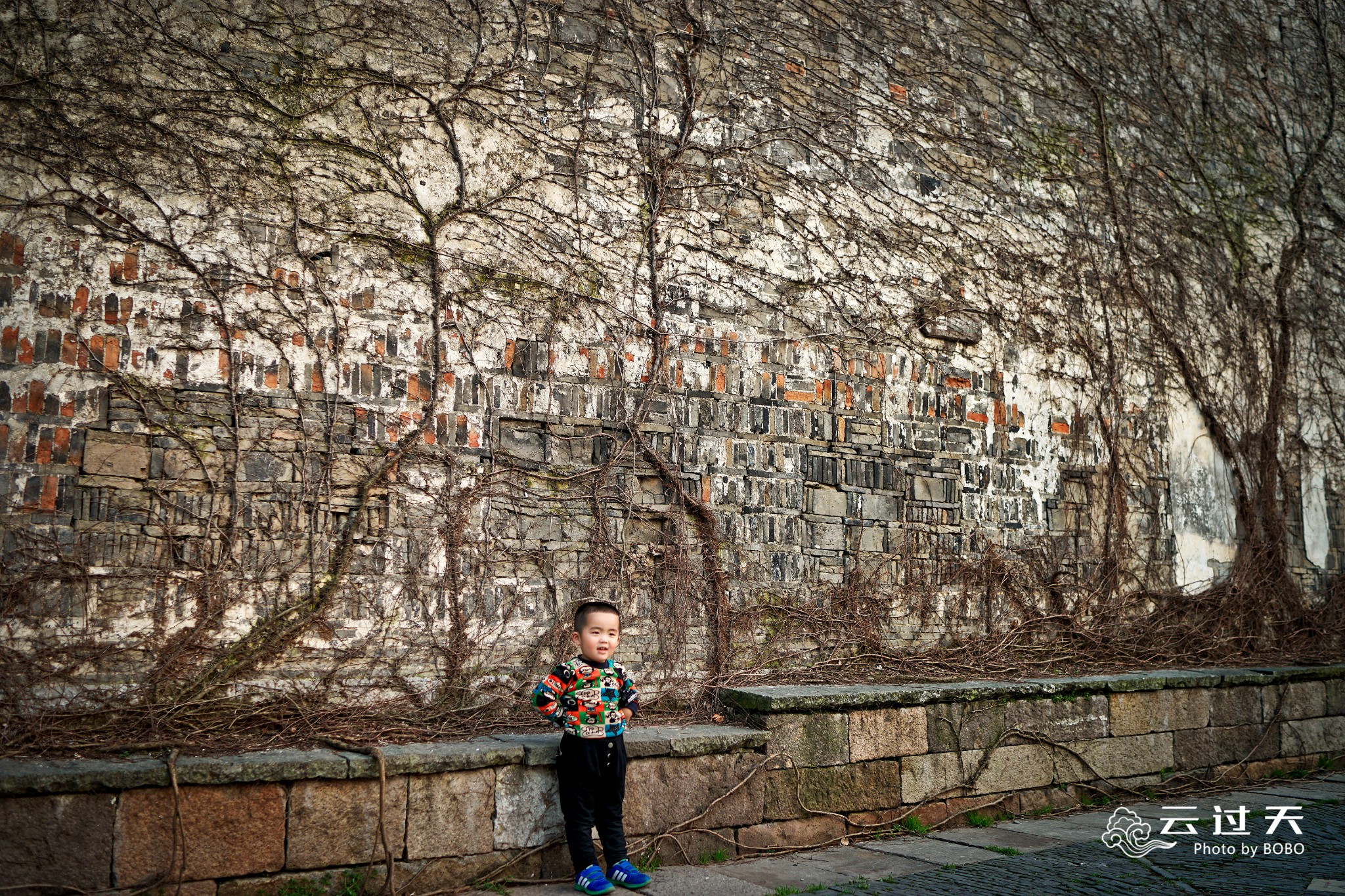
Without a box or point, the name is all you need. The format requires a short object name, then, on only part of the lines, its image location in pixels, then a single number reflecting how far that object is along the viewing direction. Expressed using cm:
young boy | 345
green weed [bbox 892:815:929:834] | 441
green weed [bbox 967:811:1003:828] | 457
